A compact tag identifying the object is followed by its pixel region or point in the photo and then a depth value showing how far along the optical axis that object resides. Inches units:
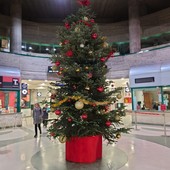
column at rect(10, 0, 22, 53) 574.1
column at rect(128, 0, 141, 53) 590.6
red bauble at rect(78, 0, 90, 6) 203.6
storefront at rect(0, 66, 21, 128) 437.7
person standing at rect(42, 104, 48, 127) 412.5
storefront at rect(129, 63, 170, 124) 445.7
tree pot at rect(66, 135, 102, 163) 182.9
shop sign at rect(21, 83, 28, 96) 564.1
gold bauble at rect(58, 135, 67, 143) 181.9
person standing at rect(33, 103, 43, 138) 329.7
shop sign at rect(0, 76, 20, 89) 438.4
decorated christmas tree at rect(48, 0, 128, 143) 183.8
